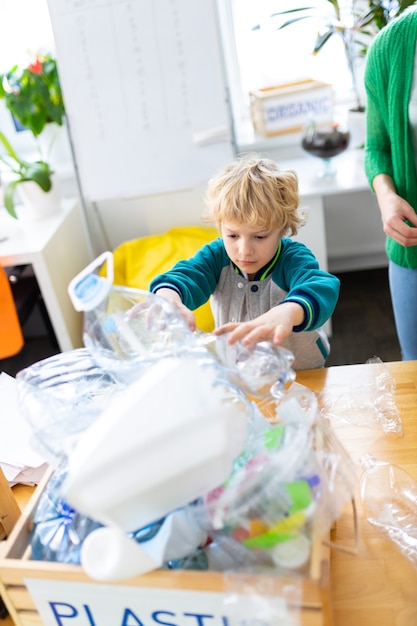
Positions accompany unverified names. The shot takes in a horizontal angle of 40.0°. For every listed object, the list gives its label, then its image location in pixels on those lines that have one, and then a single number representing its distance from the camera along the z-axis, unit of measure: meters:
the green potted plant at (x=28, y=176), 2.14
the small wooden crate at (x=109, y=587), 0.55
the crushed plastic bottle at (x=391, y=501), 0.75
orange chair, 1.88
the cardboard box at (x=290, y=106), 2.23
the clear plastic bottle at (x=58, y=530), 0.64
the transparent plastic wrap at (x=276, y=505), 0.56
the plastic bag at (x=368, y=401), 0.93
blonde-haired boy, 0.96
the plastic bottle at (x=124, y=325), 0.66
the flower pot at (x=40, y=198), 2.23
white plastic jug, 0.50
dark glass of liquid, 2.08
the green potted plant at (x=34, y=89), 2.15
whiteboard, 1.92
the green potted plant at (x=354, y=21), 1.88
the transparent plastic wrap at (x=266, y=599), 0.54
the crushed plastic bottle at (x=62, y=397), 0.69
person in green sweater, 1.08
